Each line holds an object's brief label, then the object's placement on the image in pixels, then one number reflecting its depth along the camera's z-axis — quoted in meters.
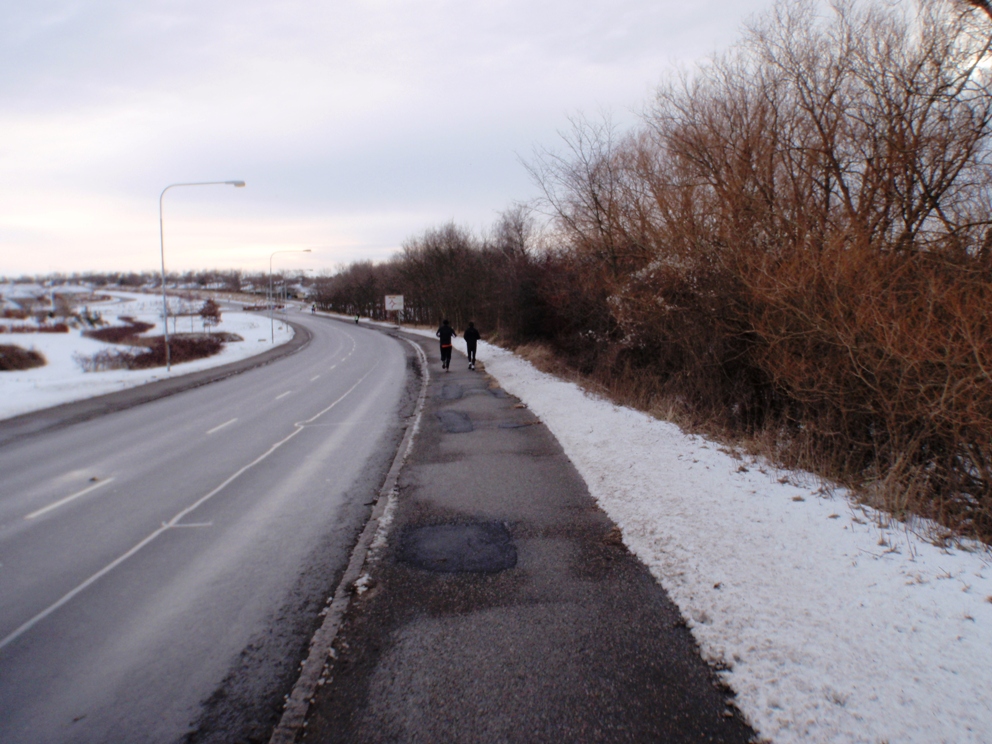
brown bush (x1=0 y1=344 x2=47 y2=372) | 30.28
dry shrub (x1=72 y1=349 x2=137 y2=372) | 28.62
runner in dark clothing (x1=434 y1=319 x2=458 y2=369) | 22.61
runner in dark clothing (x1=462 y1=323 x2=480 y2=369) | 22.50
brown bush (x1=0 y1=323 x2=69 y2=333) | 54.53
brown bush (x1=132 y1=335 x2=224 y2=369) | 30.08
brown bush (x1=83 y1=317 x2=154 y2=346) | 47.95
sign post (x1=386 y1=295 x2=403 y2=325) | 71.94
